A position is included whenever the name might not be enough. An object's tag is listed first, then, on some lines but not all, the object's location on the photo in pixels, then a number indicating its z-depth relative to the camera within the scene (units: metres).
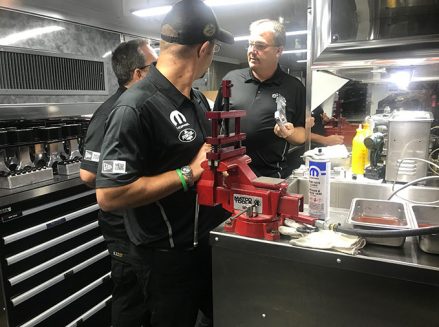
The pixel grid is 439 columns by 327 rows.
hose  0.92
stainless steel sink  1.58
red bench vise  1.09
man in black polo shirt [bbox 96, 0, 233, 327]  1.21
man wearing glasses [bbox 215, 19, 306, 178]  2.22
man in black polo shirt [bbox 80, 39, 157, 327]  1.70
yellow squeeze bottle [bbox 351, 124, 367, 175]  1.78
